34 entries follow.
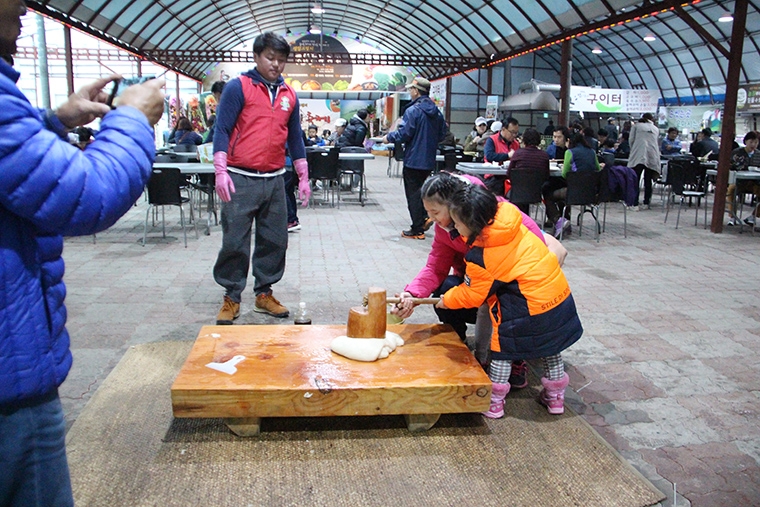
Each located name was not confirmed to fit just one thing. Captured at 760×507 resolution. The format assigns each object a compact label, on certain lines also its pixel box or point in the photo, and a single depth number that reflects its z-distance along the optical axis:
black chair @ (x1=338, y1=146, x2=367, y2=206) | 11.15
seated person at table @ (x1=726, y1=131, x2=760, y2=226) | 9.41
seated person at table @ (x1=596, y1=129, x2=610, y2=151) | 13.51
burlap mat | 2.47
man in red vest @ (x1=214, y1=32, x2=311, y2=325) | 4.18
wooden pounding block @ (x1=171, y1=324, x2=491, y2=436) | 2.69
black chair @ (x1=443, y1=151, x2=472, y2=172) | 12.12
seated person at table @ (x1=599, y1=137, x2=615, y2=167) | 10.71
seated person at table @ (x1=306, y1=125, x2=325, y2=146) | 13.35
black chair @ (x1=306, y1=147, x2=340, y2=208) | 10.13
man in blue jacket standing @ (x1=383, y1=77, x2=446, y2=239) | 7.74
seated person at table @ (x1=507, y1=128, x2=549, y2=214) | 7.98
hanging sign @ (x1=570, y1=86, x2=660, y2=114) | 17.31
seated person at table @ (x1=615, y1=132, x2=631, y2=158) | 13.91
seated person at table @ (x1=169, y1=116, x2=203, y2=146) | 11.19
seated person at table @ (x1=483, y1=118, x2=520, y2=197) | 8.87
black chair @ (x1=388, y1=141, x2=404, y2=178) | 12.86
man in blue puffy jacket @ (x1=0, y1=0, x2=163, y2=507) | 1.24
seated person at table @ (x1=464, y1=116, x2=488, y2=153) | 12.90
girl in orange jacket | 2.91
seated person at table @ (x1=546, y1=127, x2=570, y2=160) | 9.73
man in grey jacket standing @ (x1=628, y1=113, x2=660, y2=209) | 11.15
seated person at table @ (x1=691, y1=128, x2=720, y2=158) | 13.16
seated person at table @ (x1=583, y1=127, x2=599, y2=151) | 10.91
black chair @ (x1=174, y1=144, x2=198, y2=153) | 10.74
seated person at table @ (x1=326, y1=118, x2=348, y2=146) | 13.43
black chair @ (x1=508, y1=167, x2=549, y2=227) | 7.94
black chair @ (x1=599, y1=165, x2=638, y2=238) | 8.24
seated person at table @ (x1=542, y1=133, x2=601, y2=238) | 8.23
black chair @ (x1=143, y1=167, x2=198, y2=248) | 7.25
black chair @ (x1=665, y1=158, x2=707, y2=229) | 9.24
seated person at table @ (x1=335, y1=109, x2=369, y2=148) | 12.03
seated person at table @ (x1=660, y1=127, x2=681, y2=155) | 14.14
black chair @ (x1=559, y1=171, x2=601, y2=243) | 8.02
